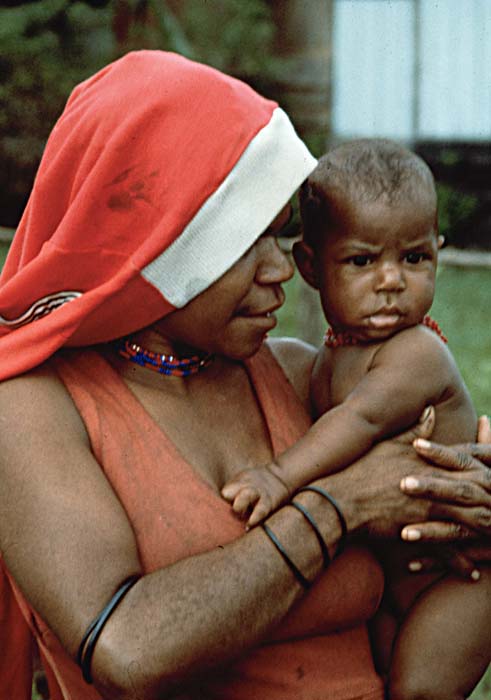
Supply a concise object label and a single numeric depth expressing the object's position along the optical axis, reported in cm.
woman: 201
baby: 243
